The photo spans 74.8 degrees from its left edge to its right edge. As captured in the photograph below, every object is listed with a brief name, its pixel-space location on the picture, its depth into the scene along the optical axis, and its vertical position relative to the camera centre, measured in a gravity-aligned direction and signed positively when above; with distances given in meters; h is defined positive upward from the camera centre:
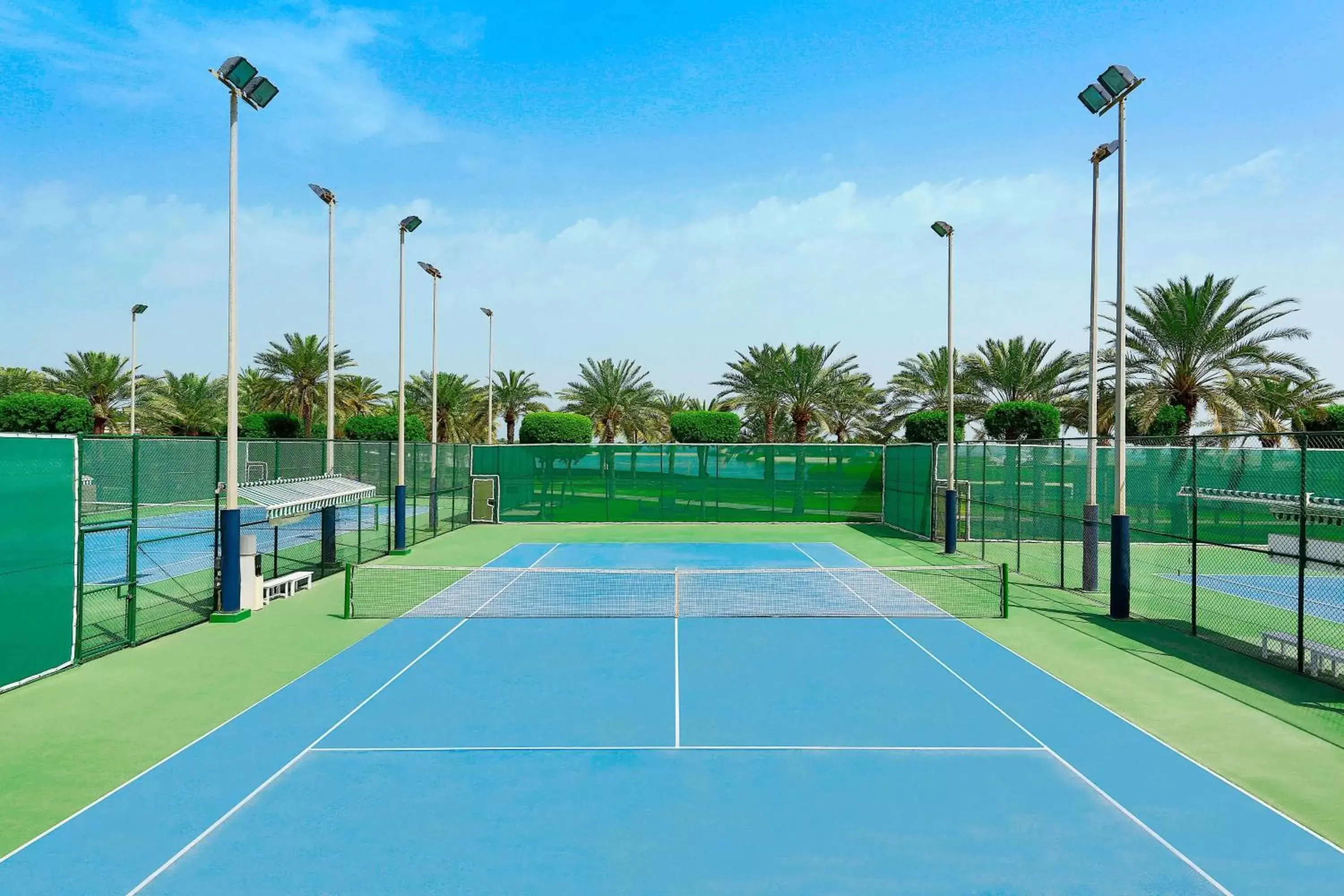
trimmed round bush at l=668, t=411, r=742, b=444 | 44.16 +0.89
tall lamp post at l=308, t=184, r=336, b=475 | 19.73 +3.49
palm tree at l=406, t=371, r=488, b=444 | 51.59 +2.23
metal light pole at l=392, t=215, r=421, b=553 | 22.55 +1.67
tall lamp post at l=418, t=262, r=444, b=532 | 27.61 -0.65
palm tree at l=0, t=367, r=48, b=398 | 52.44 +3.28
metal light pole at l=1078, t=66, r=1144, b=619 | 14.39 +1.09
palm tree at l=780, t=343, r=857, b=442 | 43.69 +3.33
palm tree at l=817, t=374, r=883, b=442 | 44.31 +2.06
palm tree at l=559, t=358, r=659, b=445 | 50.78 +2.82
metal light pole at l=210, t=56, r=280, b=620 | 13.58 +1.02
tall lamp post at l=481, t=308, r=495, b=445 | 37.00 +3.64
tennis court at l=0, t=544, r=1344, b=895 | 5.98 -2.89
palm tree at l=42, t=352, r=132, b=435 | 50.19 +3.27
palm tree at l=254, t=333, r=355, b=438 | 47.59 +3.66
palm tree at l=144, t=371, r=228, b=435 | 51.81 +2.10
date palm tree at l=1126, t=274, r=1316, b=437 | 30.94 +3.64
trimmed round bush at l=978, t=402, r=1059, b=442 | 34.97 +1.09
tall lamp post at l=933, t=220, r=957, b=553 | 23.06 -1.28
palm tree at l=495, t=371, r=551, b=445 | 52.75 +2.86
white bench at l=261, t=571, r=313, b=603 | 15.85 -2.77
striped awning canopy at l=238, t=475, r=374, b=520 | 14.62 -1.01
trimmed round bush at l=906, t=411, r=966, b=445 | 39.09 +0.89
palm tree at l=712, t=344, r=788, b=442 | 44.50 +3.11
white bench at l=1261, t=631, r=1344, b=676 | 10.59 -2.53
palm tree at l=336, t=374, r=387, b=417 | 52.31 +2.67
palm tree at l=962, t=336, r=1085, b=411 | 39.25 +3.47
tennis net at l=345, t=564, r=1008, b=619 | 15.00 -2.85
